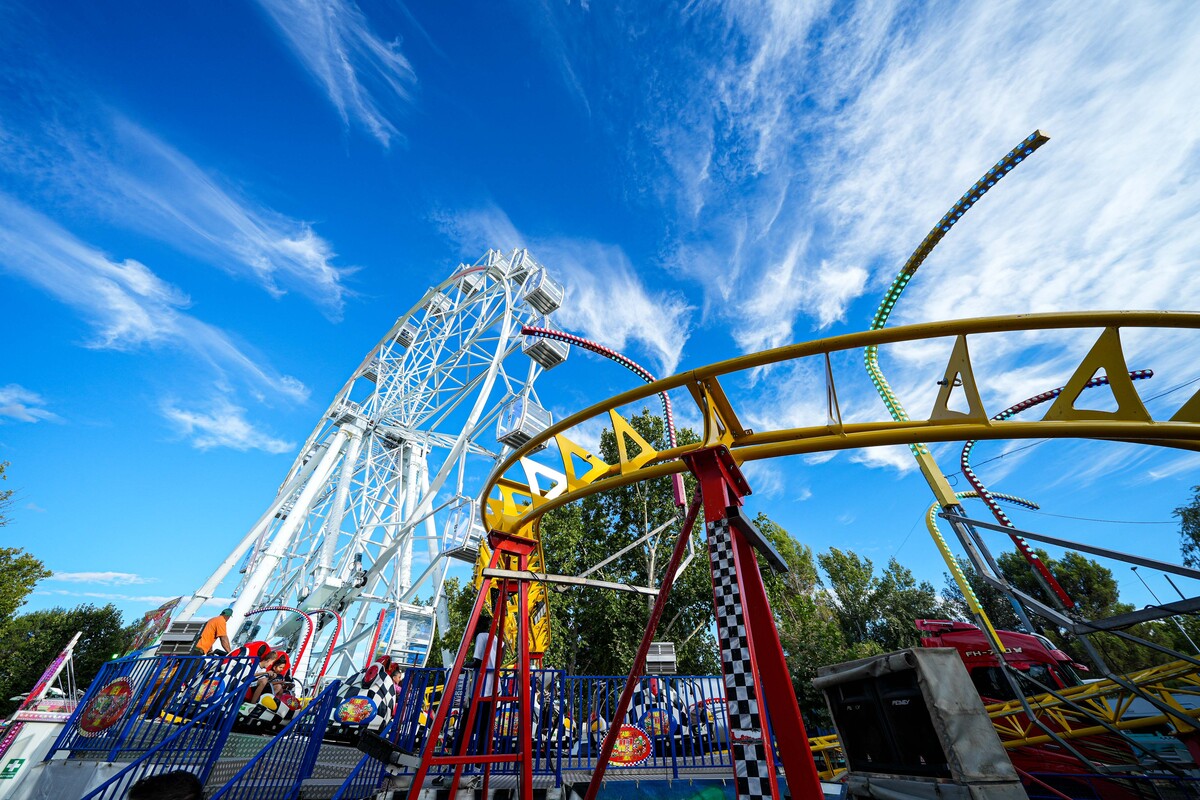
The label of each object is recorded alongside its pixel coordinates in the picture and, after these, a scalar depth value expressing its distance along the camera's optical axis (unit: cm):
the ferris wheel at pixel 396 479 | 1870
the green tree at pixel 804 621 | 2080
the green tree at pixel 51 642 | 2670
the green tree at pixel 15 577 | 2423
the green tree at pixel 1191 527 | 3022
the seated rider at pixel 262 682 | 784
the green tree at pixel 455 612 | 2856
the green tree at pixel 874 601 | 3144
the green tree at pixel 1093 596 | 2986
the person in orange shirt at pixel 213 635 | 919
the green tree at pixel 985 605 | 3247
